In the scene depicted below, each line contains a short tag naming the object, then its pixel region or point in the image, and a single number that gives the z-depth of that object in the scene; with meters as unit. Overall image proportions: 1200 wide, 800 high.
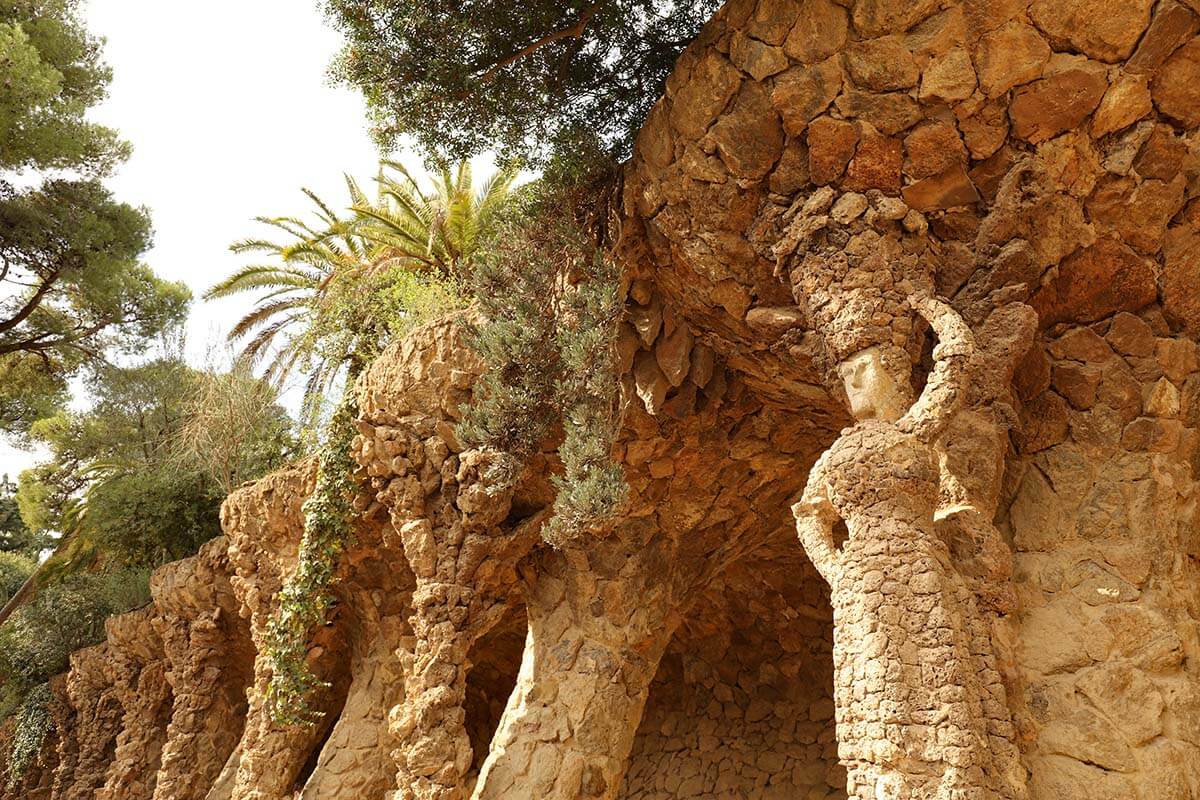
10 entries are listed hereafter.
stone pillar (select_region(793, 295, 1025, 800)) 3.76
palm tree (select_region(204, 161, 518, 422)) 10.66
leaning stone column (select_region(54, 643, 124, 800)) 11.40
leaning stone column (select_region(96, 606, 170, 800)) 10.52
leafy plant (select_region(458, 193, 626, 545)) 5.89
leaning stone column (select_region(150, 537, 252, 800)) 9.81
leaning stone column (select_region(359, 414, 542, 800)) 6.42
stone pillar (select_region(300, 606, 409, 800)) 7.81
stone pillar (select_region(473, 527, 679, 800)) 6.25
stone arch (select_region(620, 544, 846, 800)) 8.32
